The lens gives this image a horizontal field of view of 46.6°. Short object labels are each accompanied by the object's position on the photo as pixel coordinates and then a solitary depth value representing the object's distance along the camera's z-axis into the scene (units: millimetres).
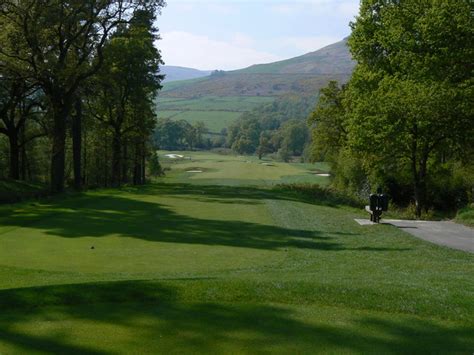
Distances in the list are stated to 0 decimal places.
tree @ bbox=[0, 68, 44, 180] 41197
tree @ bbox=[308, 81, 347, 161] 53156
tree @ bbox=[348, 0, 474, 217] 28484
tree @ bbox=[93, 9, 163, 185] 43750
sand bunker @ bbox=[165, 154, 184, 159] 164625
